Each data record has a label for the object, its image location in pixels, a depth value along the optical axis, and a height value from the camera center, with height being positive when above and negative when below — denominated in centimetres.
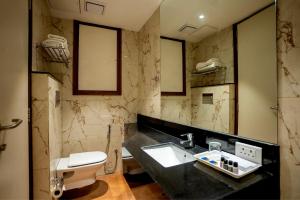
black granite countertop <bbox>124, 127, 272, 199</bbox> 68 -42
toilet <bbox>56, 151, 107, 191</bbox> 163 -76
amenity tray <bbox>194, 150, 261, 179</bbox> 78 -37
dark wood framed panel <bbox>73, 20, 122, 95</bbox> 217 +59
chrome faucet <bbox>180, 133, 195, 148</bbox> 127 -36
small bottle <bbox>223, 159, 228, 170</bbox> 82 -36
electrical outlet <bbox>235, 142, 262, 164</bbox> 84 -31
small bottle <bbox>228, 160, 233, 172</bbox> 80 -35
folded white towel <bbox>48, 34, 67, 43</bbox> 151 +62
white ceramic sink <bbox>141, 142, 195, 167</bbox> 124 -46
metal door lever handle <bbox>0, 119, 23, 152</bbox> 74 -14
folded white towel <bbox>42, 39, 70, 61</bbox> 149 +52
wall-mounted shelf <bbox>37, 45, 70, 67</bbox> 158 +52
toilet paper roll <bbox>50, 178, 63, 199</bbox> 137 -84
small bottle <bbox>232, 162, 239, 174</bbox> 78 -36
